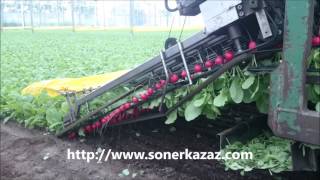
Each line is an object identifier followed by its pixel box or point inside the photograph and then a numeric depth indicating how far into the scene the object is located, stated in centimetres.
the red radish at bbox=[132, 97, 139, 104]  357
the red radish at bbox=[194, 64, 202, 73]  291
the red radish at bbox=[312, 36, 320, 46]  225
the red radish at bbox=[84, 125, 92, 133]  429
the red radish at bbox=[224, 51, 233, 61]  269
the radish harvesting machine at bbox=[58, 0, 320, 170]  209
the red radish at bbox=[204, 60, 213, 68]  284
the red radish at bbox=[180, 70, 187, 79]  302
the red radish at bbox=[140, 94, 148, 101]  343
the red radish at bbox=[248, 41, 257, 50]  257
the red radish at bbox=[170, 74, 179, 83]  309
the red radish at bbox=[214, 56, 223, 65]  276
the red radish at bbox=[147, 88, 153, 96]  338
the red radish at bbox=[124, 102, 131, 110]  366
